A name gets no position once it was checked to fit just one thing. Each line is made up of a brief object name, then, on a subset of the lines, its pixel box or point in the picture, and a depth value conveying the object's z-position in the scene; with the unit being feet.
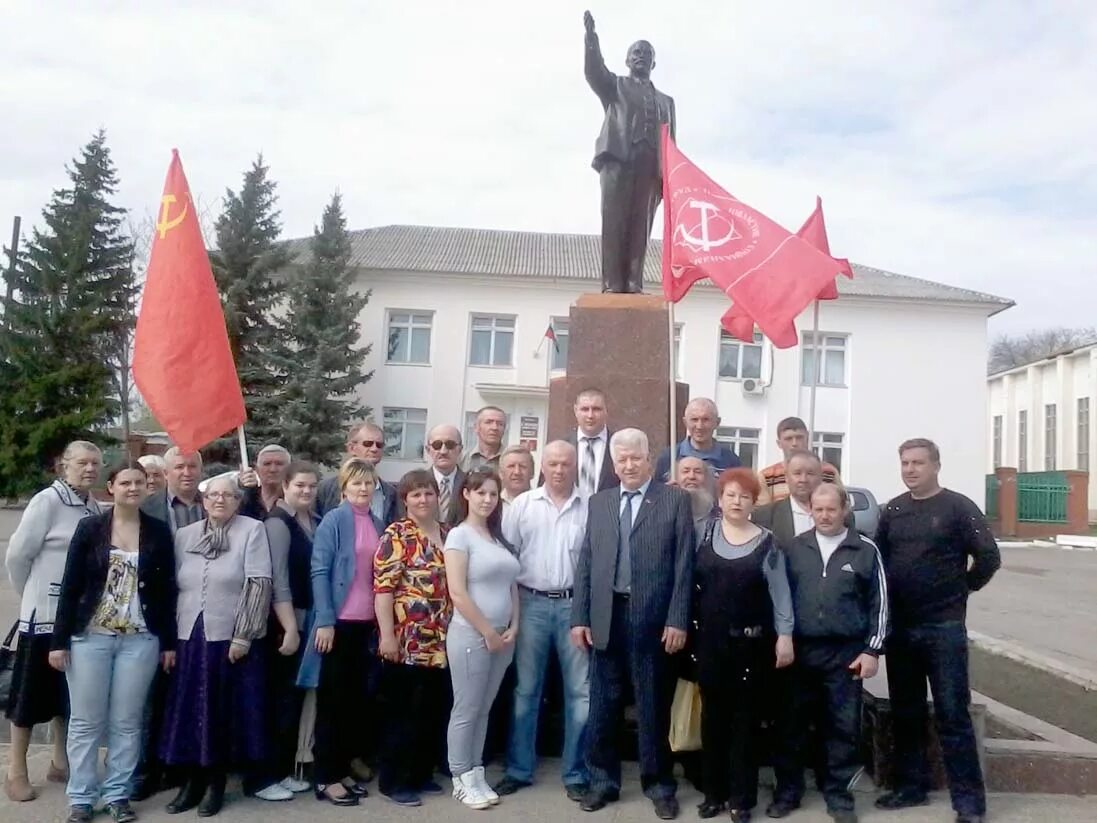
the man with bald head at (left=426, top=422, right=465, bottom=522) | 16.47
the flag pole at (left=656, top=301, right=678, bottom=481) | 16.88
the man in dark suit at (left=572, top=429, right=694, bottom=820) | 14.05
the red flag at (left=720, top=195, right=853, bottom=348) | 20.06
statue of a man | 22.49
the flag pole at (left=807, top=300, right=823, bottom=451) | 22.00
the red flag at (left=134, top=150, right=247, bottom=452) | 16.31
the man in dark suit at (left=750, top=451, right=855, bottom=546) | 15.61
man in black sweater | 14.19
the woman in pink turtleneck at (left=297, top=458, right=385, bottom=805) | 14.37
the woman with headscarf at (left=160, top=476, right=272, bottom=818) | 13.88
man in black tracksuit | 13.97
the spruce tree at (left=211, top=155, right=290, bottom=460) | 75.31
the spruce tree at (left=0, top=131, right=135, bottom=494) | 78.02
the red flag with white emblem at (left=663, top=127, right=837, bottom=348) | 17.48
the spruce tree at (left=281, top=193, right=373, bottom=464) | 73.72
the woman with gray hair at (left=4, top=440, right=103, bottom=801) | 13.94
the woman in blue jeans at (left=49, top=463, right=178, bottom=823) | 13.38
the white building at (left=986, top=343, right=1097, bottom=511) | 111.04
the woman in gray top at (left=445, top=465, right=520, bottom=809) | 14.06
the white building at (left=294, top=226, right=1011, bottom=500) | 83.71
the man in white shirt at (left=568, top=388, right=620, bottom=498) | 17.08
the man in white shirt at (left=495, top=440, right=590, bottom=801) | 14.76
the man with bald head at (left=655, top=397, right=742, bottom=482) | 17.79
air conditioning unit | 82.99
